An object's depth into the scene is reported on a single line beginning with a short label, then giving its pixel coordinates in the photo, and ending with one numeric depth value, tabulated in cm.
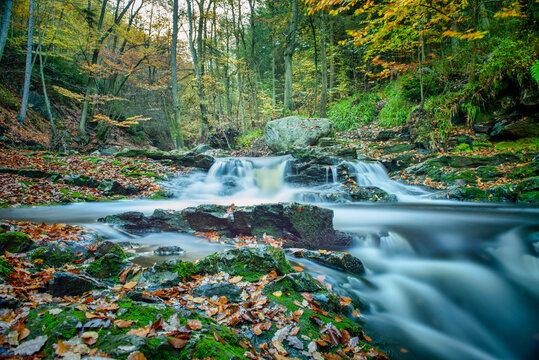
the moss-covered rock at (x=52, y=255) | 267
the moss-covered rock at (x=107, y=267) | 262
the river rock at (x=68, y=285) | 193
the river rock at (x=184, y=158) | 1143
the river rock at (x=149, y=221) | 509
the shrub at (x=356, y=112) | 1532
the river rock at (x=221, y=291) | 227
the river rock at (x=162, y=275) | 245
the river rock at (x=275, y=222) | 456
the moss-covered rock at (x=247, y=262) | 273
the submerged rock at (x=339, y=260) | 356
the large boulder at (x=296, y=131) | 1278
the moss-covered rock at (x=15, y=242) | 272
